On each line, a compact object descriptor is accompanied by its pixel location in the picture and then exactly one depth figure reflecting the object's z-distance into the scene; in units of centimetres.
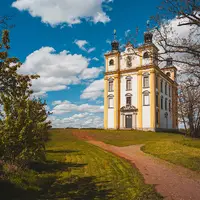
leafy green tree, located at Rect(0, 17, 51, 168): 1016
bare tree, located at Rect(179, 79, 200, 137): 2972
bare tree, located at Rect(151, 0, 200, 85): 1173
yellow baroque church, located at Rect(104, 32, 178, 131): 4416
